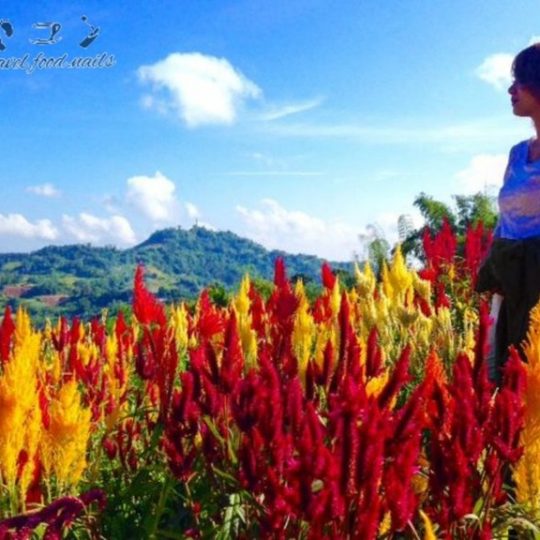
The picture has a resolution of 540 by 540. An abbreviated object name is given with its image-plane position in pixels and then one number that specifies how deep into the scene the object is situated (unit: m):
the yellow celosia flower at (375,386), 1.68
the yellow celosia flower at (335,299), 4.37
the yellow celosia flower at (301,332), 3.33
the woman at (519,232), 3.04
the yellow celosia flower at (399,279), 4.41
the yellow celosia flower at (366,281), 4.56
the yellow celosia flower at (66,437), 1.73
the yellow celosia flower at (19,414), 1.57
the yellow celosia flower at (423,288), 4.60
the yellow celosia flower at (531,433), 1.33
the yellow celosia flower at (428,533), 0.92
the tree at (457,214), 12.82
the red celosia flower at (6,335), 2.93
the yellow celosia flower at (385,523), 1.31
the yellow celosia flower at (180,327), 4.50
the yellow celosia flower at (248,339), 3.43
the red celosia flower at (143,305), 2.55
